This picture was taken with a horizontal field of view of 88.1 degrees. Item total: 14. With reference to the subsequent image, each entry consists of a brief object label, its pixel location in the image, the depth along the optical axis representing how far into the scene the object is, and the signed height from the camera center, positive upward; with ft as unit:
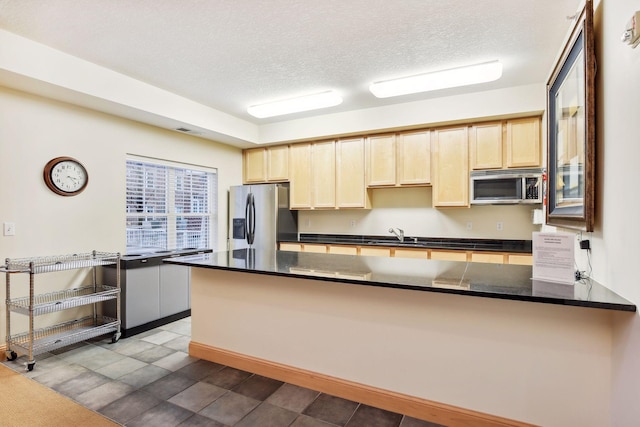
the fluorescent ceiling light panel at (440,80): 9.75 +4.23
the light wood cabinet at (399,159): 13.80 +2.37
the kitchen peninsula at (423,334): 5.30 -2.37
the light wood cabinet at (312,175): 15.70 +1.91
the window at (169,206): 12.83 +0.37
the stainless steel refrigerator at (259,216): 15.92 -0.09
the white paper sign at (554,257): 5.52 -0.74
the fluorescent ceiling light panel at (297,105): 12.19 +4.26
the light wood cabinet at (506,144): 12.05 +2.63
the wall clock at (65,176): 10.12 +1.22
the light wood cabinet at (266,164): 16.76 +2.62
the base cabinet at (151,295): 10.93 -2.91
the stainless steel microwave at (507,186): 11.83 +1.02
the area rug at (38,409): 6.30 -3.95
